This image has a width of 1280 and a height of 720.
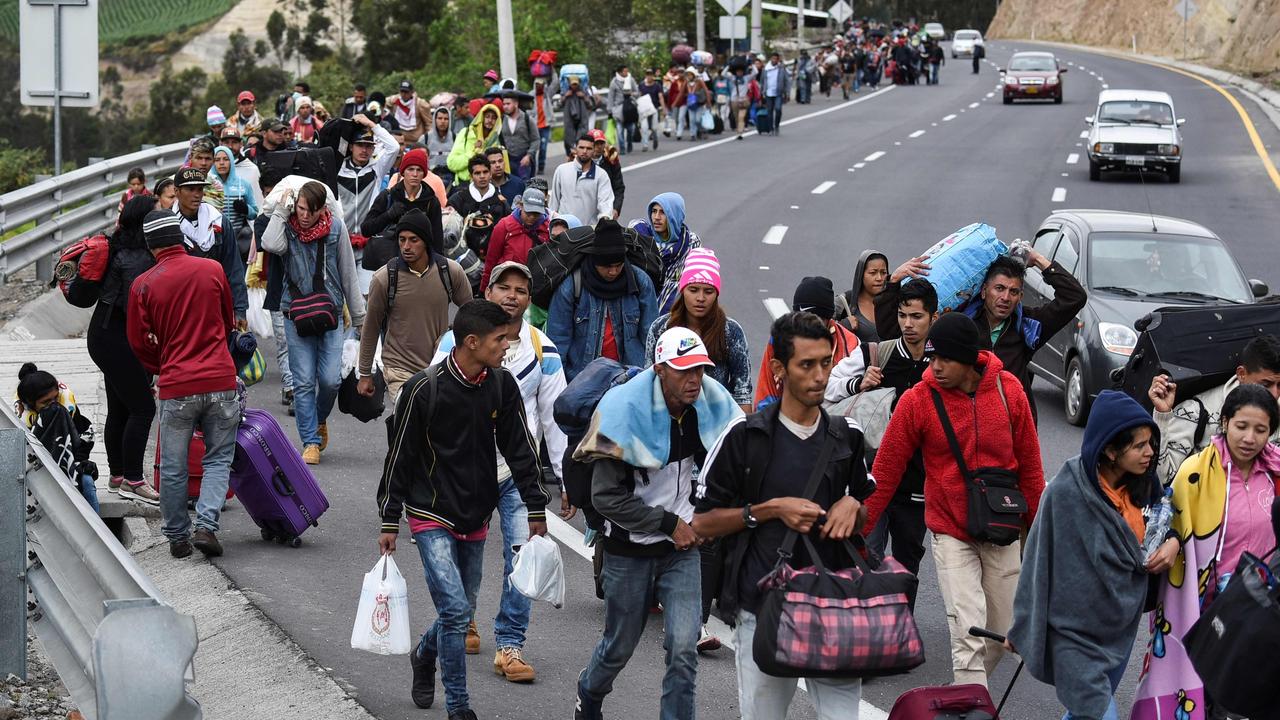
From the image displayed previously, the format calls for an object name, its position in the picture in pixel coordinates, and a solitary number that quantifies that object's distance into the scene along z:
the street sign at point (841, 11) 78.38
